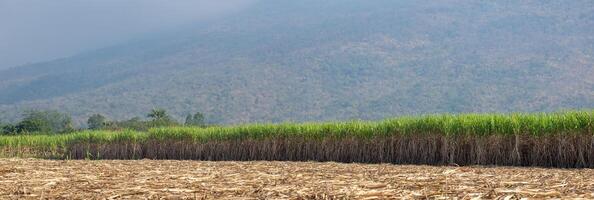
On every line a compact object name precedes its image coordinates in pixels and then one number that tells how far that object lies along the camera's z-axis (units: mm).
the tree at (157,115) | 70331
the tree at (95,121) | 95006
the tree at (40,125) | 69156
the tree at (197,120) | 93738
